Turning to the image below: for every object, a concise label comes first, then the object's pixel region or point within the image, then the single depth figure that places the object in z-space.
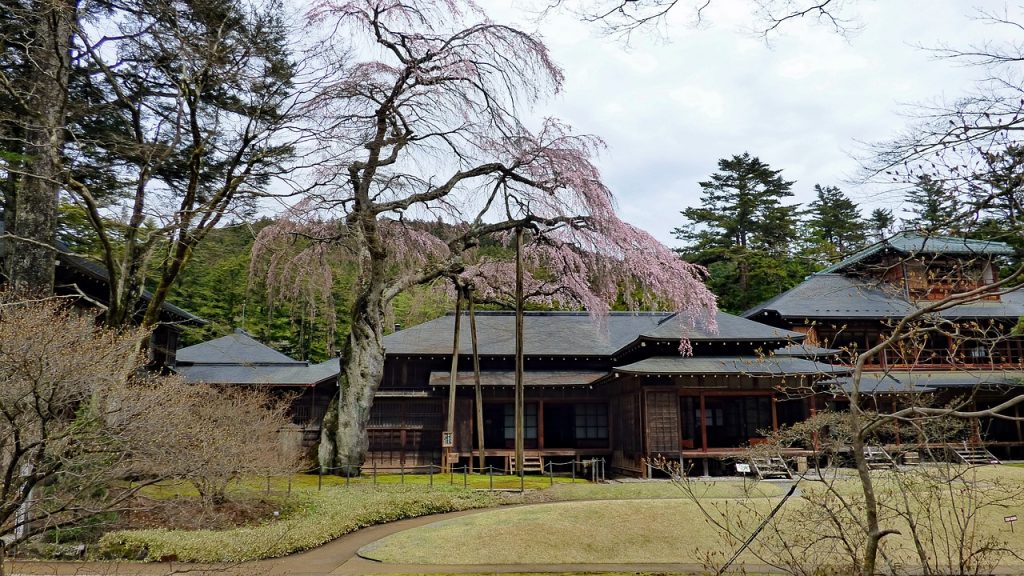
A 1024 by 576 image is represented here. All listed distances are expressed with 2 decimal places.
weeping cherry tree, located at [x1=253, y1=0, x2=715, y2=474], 19.02
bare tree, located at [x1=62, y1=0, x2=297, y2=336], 12.85
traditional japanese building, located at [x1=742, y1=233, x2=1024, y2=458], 26.17
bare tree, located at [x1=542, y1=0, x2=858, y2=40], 5.70
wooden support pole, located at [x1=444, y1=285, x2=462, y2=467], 20.95
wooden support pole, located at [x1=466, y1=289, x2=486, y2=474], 20.09
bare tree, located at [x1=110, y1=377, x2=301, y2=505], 7.45
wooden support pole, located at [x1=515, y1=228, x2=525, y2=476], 17.75
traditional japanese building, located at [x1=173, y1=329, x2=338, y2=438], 25.55
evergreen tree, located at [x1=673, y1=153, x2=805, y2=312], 41.47
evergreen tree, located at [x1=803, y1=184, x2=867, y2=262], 42.43
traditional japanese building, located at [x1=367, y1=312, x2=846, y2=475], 20.83
